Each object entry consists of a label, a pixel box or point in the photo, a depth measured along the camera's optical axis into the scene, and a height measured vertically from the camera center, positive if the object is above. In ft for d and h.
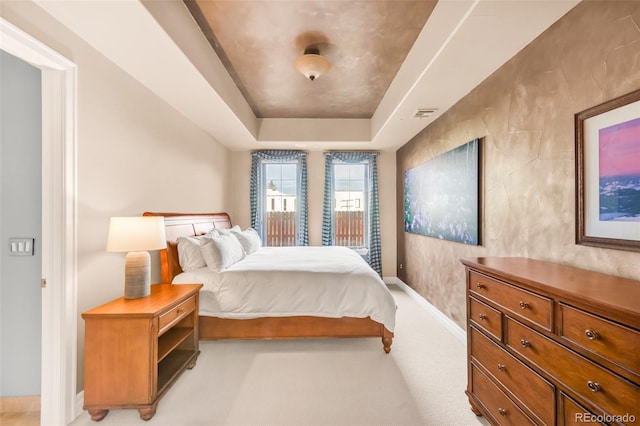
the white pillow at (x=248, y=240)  12.27 -1.32
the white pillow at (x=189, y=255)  9.05 -1.45
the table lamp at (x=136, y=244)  6.32 -0.76
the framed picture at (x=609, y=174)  4.32 +0.67
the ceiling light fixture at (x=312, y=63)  8.44 +4.82
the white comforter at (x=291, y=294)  8.54 -2.62
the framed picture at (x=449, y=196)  8.69 +0.67
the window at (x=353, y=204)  16.98 +0.54
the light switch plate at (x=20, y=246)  5.87 -0.73
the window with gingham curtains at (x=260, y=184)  16.79 +1.68
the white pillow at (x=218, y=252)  8.98 -1.40
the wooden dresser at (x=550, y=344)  3.14 -1.95
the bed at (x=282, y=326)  8.75 -3.74
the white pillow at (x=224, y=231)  11.50 -0.84
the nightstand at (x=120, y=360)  5.76 -3.20
